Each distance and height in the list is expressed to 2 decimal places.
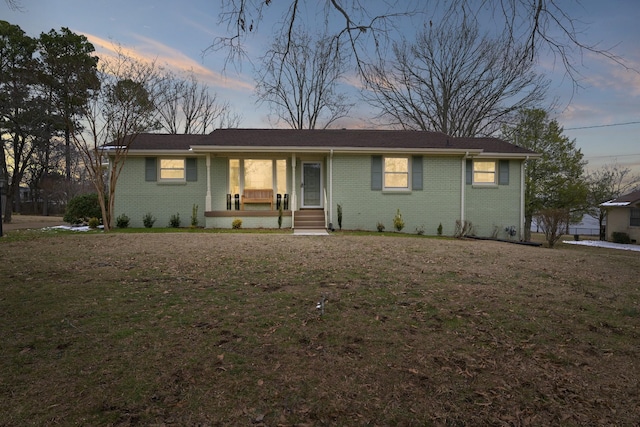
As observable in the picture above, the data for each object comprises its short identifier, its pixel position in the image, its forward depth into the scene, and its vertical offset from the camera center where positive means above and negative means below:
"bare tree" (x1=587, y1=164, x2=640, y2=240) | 28.08 +2.16
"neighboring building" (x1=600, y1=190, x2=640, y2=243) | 21.14 -0.47
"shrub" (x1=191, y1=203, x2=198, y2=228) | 14.22 -0.37
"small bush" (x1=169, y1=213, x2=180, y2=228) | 14.55 -0.55
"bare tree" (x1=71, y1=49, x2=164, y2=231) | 13.98 +4.01
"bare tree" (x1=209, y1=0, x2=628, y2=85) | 3.42 +2.02
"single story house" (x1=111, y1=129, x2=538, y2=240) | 14.55 +1.08
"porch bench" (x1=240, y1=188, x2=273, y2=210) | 14.88 +0.53
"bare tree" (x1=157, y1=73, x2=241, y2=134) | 27.19 +8.18
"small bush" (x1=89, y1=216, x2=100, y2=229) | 14.34 -0.62
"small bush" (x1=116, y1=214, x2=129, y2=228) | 14.45 -0.58
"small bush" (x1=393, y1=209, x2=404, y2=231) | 14.34 -0.63
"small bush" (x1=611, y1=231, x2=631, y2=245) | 21.28 -1.87
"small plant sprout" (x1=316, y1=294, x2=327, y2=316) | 4.21 -1.25
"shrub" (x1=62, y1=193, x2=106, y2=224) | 16.36 -0.03
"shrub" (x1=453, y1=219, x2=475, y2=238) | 14.38 -0.90
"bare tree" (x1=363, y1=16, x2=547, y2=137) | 23.06 +8.24
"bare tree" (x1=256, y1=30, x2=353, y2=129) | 24.36 +7.84
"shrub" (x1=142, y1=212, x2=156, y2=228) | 14.49 -0.50
